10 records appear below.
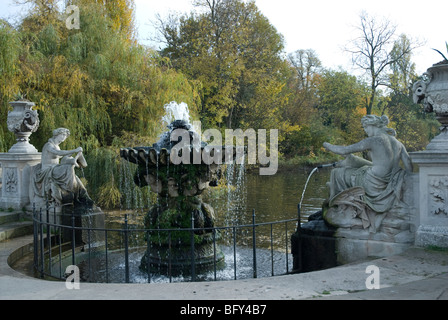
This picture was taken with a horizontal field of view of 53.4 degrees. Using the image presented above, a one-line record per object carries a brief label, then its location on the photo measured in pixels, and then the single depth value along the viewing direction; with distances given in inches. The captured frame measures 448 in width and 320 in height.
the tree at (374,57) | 1234.6
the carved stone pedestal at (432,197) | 230.1
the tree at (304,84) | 1481.3
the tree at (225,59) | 964.6
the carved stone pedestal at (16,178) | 382.0
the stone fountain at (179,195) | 281.0
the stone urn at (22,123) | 392.8
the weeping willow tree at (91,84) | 550.6
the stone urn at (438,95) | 237.3
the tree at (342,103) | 1403.8
